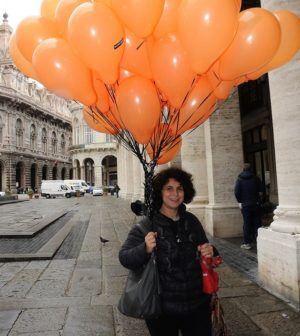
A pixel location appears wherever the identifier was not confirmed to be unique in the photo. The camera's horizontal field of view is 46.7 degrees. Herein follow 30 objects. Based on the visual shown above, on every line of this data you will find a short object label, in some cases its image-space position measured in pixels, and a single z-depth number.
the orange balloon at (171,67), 2.80
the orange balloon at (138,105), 2.90
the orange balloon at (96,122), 3.77
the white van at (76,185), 45.97
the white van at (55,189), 43.62
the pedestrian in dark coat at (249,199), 7.18
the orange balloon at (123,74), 3.24
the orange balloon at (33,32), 3.13
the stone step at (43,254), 6.96
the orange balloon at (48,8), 3.31
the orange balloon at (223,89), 3.27
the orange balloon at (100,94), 3.19
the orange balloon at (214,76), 3.01
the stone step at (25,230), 9.95
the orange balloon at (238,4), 2.65
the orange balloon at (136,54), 2.96
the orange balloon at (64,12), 2.94
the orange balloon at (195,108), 3.22
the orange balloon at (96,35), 2.60
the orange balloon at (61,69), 2.86
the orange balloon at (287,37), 2.99
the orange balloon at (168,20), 2.81
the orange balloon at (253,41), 2.62
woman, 2.22
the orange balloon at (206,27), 2.48
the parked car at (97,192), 46.59
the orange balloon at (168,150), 3.51
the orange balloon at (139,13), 2.56
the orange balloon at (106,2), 2.77
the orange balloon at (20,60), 3.46
